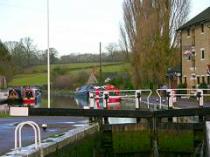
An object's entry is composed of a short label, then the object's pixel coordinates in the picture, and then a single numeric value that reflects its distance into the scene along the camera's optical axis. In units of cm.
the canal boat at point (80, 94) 7181
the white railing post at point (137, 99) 2599
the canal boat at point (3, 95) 6494
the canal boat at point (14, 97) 5221
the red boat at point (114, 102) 3782
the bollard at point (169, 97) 2555
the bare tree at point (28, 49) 13250
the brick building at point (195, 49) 6378
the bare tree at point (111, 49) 13838
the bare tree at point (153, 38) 6531
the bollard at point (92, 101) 2549
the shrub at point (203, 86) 5703
